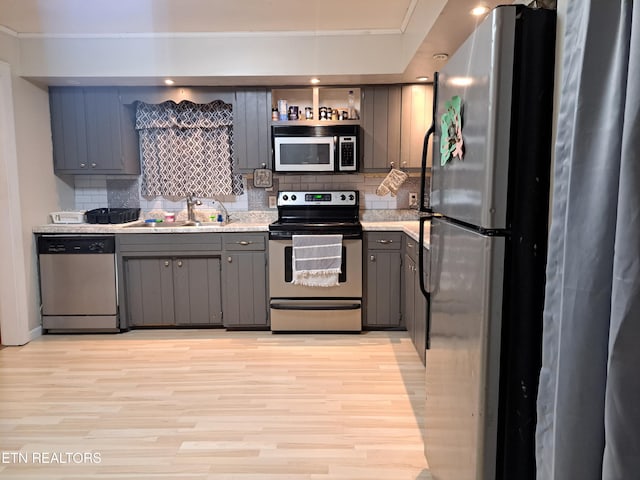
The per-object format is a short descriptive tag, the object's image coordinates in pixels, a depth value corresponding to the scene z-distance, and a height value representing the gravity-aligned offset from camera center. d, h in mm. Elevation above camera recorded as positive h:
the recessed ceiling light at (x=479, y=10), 2186 +915
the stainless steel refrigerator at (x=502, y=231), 1116 -126
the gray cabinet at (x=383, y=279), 3639 -786
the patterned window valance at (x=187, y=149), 4016 +370
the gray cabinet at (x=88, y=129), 3805 +526
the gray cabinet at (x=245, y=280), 3680 -797
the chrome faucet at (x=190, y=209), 4145 -211
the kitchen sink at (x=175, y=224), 3940 -343
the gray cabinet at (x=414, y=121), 3746 +582
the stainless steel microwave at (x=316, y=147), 3729 +350
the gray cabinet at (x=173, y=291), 3717 -898
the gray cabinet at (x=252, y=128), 3777 +528
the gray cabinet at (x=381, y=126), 3770 +541
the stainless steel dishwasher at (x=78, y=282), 3635 -800
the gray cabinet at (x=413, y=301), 2986 -849
